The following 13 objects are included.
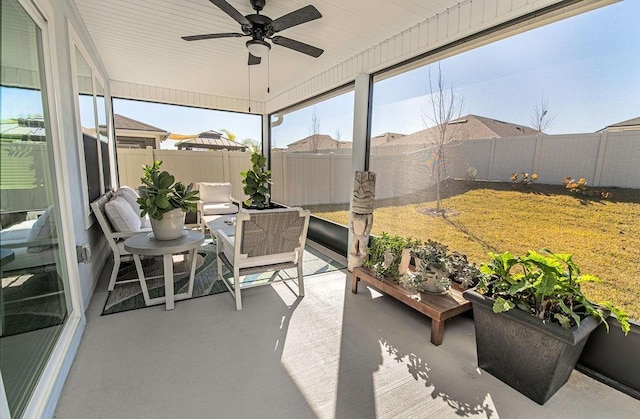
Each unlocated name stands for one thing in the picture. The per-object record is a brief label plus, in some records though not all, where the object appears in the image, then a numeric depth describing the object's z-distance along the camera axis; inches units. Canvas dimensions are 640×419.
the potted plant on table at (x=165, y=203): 99.0
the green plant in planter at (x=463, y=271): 99.7
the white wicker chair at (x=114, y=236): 113.0
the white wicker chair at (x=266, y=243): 100.5
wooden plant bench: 86.0
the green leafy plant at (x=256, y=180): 158.1
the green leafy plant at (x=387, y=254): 110.1
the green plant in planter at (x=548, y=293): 64.7
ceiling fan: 86.0
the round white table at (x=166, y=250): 97.7
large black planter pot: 63.3
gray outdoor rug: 110.7
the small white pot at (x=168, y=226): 103.6
